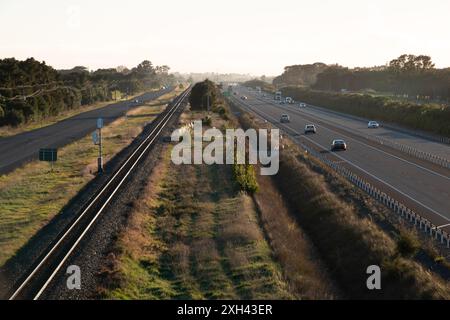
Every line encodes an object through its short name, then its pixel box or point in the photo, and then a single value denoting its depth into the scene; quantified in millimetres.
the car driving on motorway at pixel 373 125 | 73312
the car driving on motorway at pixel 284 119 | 80625
